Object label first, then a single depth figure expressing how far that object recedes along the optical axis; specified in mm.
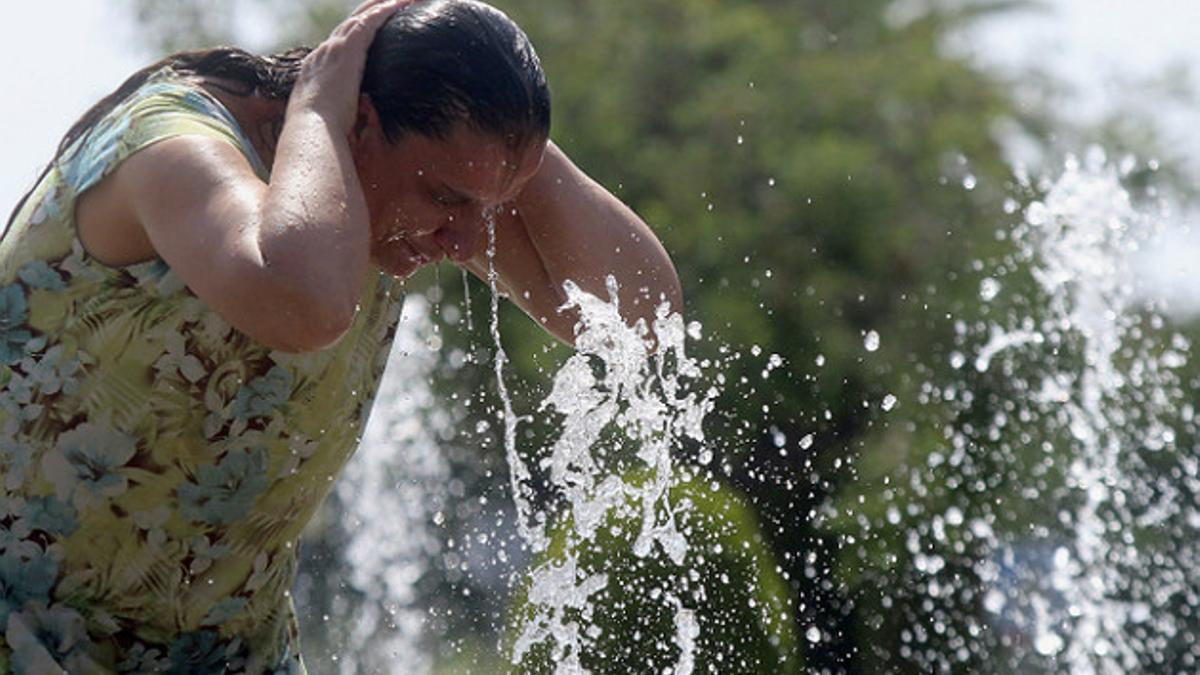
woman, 5664
